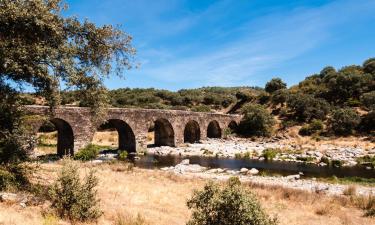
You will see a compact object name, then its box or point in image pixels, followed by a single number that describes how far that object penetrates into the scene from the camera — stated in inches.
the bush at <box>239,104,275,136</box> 2193.7
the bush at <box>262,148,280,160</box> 1413.0
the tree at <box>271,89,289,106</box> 2596.0
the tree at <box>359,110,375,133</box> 1937.7
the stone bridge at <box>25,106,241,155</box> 1280.8
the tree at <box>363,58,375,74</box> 2639.8
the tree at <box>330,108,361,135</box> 1898.4
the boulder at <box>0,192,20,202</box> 393.7
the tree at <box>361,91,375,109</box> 2000.2
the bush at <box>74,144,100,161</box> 1237.9
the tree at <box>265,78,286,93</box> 2955.2
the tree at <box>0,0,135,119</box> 435.5
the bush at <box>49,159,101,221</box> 380.8
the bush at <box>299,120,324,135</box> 2025.6
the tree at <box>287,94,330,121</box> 2207.2
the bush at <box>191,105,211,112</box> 2993.6
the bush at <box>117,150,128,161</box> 1355.9
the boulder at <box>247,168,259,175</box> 1038.3
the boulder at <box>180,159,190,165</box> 1217.4
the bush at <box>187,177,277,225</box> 316.8
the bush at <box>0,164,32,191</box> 442.6
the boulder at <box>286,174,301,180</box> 947.3
